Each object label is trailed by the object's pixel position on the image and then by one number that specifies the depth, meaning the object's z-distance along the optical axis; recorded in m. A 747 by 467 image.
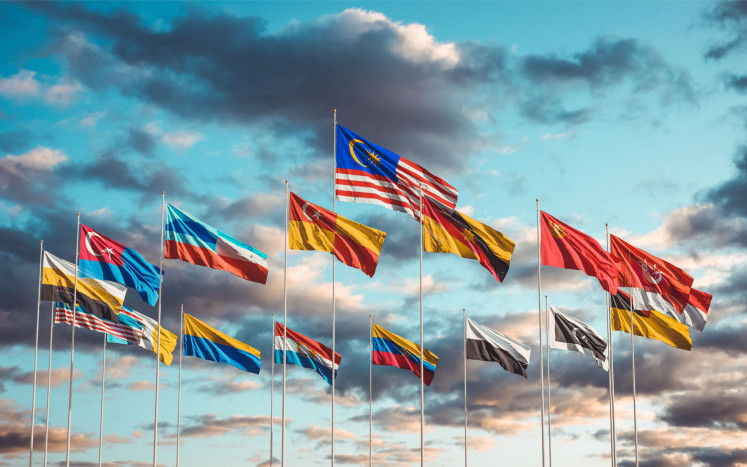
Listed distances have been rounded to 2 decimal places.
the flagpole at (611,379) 46.12
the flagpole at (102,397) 49.50
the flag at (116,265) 40.88
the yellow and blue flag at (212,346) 47.66
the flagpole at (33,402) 48.55
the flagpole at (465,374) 49.78
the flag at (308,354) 50.16
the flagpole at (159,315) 37.72
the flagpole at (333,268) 35.19
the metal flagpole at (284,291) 34.72
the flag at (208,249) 35.78
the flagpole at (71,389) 44.94
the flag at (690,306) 43.88
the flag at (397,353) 51.88
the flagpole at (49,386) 49.72
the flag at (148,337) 48.15
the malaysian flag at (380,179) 35.22
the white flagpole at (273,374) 47.82
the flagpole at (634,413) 49.35
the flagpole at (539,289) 41.08
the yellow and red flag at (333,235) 34.41
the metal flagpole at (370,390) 52.41
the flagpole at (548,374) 49.50
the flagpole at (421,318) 35.03
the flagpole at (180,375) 48.55
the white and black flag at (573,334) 49.88
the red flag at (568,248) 38.72
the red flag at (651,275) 43.25
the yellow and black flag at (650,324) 45.62
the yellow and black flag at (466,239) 34.81
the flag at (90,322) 46.31
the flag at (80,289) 45.16
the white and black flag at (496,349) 48.44
